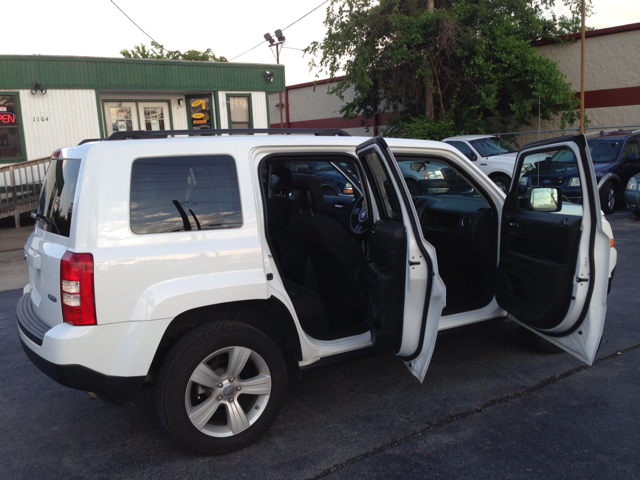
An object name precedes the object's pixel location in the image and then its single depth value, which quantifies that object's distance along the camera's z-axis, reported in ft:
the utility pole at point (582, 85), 51.33
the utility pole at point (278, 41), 95.76
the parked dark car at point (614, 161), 37.76
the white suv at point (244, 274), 9.08
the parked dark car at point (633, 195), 33.81
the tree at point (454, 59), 56.49
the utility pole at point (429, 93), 58.70
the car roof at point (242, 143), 9.61
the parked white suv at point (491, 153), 42.27
